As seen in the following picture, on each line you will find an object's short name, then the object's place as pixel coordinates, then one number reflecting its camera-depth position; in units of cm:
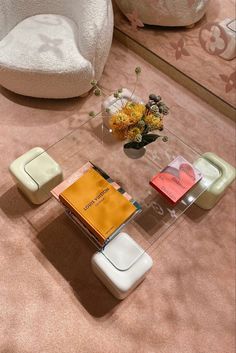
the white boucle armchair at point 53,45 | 226
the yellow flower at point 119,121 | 160
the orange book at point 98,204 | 165
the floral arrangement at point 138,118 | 161
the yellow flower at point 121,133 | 170
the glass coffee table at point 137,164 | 186
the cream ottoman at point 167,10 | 261
